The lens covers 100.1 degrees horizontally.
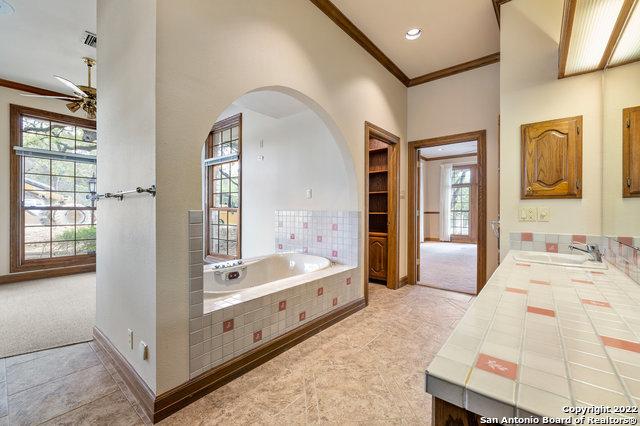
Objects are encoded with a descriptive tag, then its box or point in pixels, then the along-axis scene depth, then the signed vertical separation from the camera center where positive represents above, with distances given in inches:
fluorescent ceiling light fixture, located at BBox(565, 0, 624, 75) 53.4 +41.3
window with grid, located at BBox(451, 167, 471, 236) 354.0 +18.1
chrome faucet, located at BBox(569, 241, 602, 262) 66.1 -9.4
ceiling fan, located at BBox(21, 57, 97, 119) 105.4 +46.8
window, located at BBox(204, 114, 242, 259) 188.5 +18.4
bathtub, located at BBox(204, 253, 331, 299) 97.0 -24.5
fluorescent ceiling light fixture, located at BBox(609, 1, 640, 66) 52.4 +37.2
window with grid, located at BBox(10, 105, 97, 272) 160.6 +14.3
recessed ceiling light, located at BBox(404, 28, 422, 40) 113.3 +77.4
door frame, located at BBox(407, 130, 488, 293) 132.3 +7.9
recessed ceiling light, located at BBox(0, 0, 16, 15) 96.1 +74.8
